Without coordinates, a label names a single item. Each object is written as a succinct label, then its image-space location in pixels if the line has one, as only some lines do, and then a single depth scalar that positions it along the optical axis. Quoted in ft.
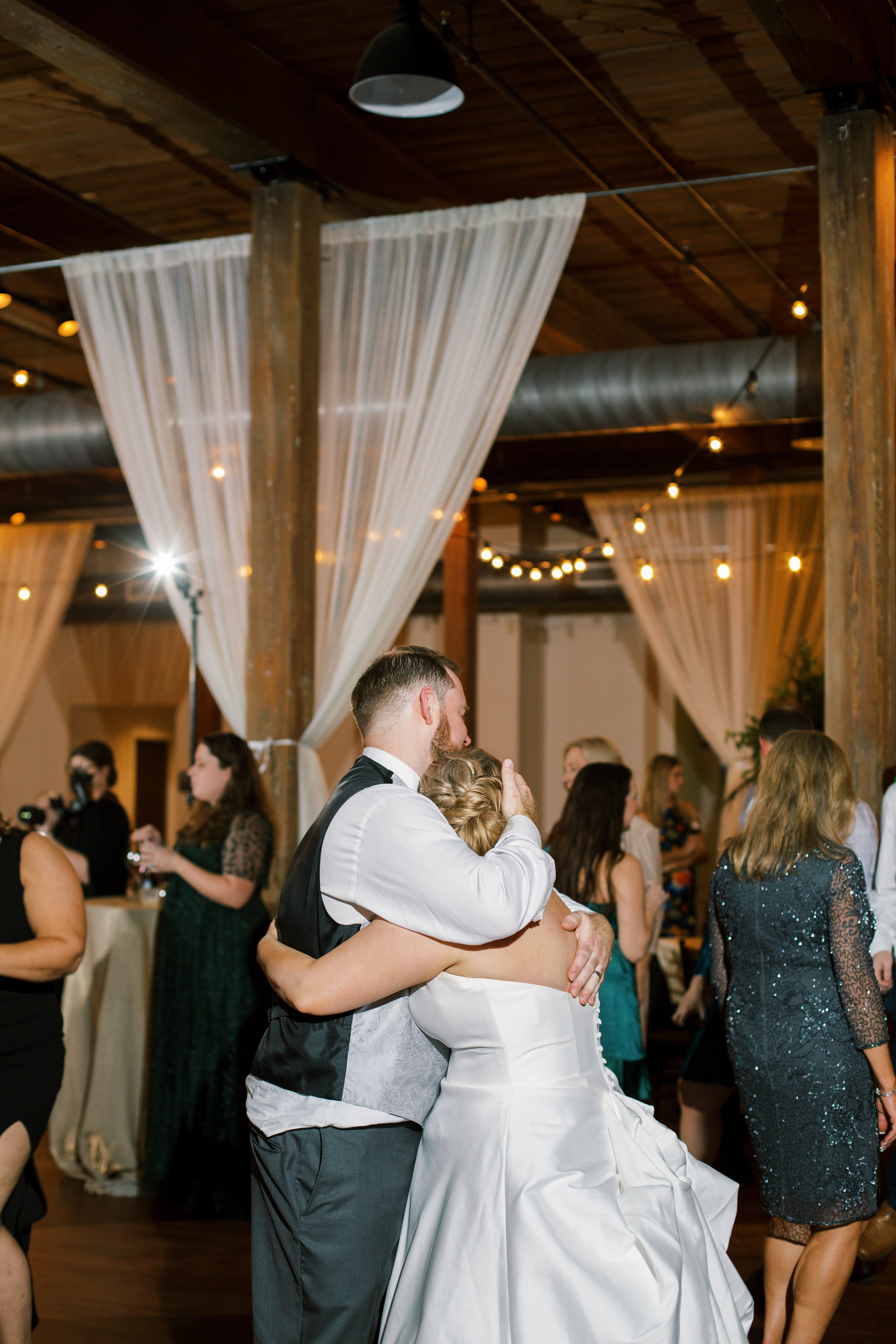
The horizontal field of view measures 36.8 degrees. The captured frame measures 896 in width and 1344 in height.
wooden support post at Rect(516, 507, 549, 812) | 41.52
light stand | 16.70
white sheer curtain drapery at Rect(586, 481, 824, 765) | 30.04
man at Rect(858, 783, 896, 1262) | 11.80
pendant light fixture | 12.56
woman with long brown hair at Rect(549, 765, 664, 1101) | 12.58
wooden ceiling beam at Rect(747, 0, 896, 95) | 13.53
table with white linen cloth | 15.35
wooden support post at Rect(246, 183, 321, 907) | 16.14
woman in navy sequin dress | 9.53
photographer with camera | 17.57
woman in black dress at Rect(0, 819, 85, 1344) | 8.92
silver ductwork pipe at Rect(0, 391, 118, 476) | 23.48
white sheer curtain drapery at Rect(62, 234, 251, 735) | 16.71
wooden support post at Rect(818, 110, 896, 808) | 14.83
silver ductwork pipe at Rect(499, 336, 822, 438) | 20.79
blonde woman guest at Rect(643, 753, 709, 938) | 22.45
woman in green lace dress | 14.32
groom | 6.47
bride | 6.31
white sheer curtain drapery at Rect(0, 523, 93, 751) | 35.40
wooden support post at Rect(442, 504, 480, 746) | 33.22
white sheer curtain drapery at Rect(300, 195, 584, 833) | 16.01
